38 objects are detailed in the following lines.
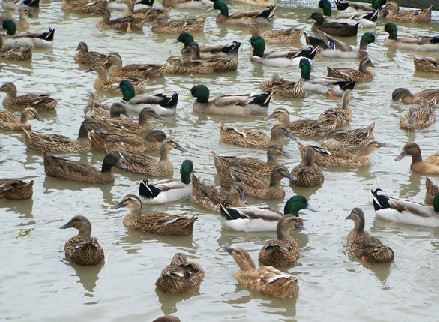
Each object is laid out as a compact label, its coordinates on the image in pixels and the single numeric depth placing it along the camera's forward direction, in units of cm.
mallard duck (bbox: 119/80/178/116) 1566
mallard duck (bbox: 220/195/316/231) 1086
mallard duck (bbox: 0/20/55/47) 1994
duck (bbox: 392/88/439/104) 1659
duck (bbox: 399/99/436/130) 1509
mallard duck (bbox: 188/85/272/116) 1596
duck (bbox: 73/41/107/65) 1859
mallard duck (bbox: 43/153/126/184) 1247
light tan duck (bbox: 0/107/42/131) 1452
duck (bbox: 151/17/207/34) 2183
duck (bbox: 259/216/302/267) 983
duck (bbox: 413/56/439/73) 1891
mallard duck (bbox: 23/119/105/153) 1359
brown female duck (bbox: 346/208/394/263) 1003
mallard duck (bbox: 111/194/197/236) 1063
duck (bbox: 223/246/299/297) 912
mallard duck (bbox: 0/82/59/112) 1552
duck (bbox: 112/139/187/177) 1288
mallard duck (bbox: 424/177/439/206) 1176
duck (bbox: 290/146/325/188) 1249
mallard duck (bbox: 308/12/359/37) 2217
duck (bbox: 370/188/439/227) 1120
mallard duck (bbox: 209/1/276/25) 2284
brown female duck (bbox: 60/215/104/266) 974
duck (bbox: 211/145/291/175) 1276
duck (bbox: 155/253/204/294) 911
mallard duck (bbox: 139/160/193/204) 1173
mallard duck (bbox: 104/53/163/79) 1791
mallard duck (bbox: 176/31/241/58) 1930
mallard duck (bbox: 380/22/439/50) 2100
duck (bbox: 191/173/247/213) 1151
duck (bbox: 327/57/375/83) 1802
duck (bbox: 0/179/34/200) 1149
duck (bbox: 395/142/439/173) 1320
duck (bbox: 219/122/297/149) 1414
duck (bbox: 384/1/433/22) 2367
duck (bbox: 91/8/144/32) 2169
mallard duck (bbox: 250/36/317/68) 1920
